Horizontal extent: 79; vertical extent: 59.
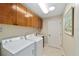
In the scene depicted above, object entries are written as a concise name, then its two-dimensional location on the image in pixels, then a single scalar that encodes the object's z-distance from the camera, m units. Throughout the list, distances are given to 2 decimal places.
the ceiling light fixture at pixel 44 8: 1.93
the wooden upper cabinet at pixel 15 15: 1.67
